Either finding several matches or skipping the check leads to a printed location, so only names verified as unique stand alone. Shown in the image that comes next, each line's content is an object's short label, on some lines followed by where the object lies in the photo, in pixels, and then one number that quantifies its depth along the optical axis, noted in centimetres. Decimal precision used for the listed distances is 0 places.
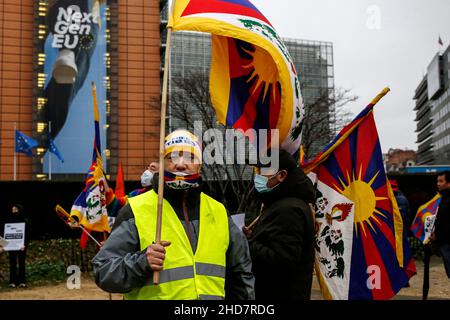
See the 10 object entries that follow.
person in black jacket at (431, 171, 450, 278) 721
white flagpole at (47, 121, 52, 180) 4256
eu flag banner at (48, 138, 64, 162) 3448
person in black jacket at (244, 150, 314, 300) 371
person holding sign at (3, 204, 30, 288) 1136
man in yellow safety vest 278
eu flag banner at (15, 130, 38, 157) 3003
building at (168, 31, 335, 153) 3838
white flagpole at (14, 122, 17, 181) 4034
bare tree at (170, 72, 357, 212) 1736
